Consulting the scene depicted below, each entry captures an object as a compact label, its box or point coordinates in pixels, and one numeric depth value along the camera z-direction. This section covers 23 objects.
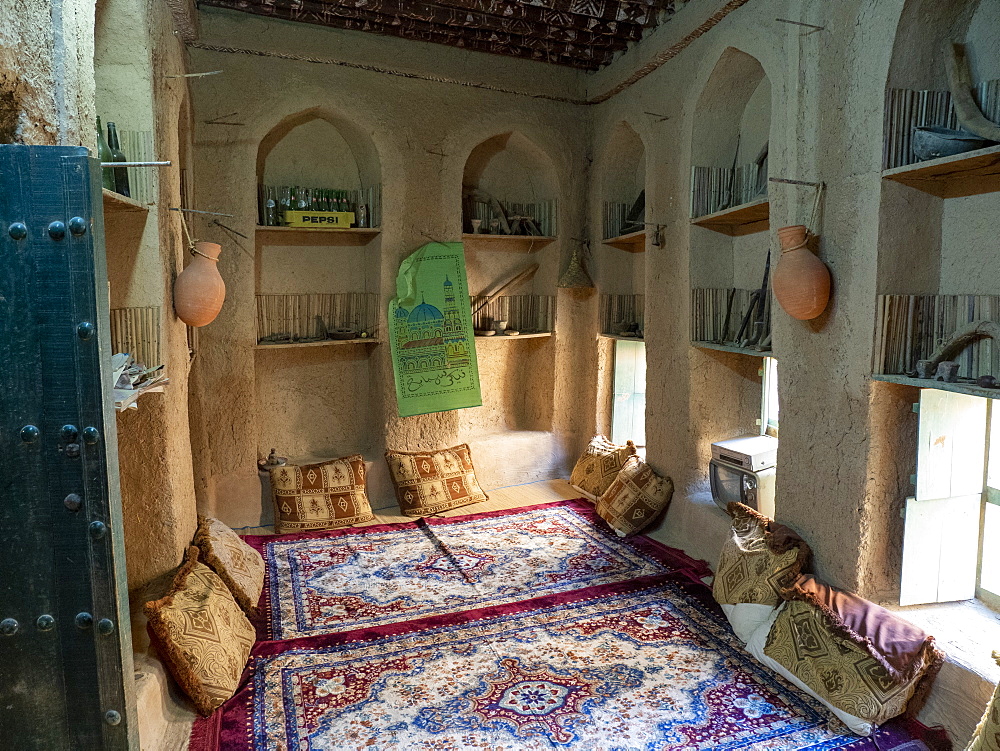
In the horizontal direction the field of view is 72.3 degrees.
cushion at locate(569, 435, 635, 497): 5.61
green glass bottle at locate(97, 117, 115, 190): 2.73
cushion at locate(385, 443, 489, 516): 5.32
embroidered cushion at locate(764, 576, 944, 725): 2.78
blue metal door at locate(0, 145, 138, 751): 1.55
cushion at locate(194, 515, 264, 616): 3.56
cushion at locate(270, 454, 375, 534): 4.93
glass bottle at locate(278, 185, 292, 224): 5.31
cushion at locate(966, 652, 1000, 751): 2.25
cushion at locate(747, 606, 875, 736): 2.78
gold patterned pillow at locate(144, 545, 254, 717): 2.83
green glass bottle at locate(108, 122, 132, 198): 2.88
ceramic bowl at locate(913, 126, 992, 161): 2.77
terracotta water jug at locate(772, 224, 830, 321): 3.25
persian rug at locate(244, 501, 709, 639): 3.86
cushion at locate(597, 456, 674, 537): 4.96
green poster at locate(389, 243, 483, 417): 5.46
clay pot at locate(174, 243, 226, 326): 3.33
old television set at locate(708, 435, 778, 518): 4.11
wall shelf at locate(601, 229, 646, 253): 5.42
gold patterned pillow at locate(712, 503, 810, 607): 3.46
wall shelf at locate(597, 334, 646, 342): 5.48
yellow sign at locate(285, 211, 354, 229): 5.25
